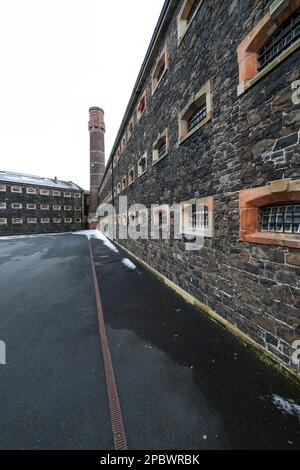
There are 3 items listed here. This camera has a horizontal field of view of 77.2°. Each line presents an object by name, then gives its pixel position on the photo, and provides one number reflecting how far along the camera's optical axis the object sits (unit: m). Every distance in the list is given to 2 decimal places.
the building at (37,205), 33.00
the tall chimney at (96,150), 39.81
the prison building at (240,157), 3.12
